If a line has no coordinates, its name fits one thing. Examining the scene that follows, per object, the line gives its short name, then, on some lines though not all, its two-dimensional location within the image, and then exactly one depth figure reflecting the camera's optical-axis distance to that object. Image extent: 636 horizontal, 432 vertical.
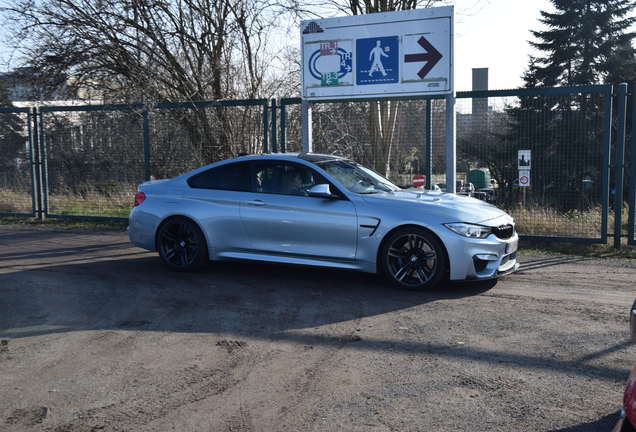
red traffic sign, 10.51
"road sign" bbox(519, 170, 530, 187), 9.86
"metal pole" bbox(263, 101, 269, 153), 11.55
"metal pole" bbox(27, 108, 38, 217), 13.56
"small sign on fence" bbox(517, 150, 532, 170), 9.77
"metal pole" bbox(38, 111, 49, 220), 13.53
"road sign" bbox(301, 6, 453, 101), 9.52
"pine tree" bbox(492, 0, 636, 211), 9.59
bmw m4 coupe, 6.73
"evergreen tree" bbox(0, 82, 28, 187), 13.98
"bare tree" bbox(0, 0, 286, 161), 13.84
